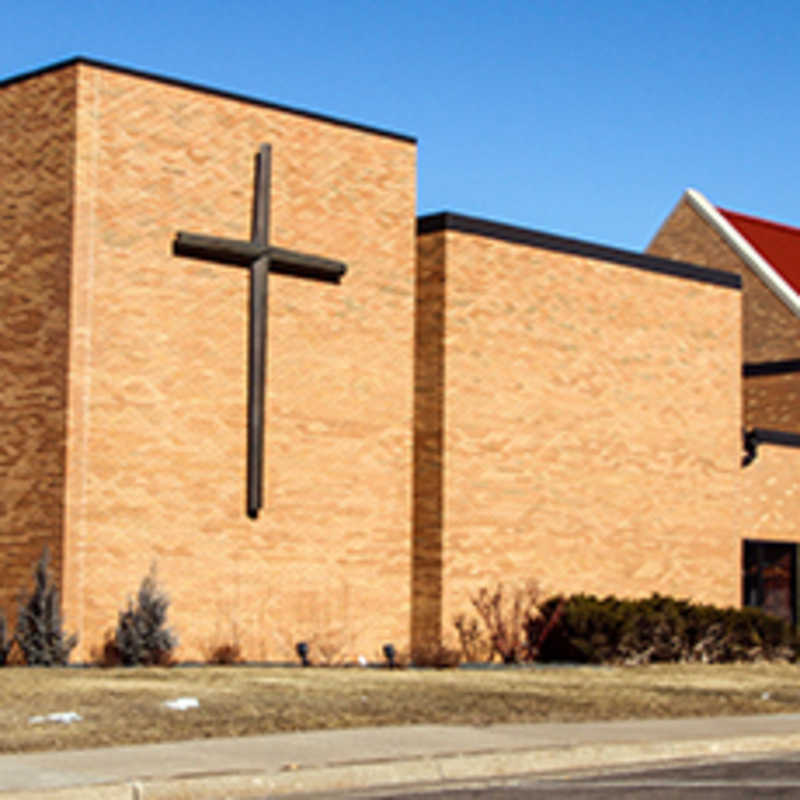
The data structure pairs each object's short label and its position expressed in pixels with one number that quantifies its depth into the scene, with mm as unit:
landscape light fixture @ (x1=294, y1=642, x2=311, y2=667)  22172
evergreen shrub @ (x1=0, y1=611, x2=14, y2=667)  20828
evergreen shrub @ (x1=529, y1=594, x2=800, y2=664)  23984
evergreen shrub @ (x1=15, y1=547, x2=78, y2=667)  20281
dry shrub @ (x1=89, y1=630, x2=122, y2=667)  20781
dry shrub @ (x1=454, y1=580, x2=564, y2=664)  24250
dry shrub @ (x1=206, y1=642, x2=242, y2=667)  21703
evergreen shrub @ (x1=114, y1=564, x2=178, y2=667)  20500
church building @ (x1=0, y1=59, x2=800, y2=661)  21406
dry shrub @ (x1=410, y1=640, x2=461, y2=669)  22516
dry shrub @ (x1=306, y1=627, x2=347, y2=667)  22812
